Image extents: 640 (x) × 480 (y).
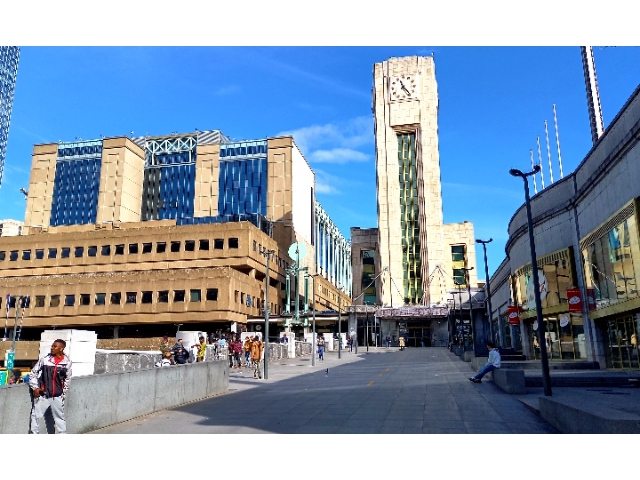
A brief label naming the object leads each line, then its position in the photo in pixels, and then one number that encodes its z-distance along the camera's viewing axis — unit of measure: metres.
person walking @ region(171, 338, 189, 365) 17.16
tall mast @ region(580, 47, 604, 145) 43.56
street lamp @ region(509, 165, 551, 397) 14.42
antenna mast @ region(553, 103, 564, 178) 40.75
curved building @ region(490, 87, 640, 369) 21.47
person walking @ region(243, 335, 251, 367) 30.24
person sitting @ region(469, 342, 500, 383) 18.83
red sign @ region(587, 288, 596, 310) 26.80
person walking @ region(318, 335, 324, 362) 38.47
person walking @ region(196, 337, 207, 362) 23.53
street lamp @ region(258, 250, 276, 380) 22.19
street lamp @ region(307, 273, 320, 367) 32.04
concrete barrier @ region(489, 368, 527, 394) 15.72
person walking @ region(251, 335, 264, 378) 22.92
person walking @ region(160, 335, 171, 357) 18.93
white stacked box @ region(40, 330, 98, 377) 12.84
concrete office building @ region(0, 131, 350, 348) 64.44
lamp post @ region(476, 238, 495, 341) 38.47
